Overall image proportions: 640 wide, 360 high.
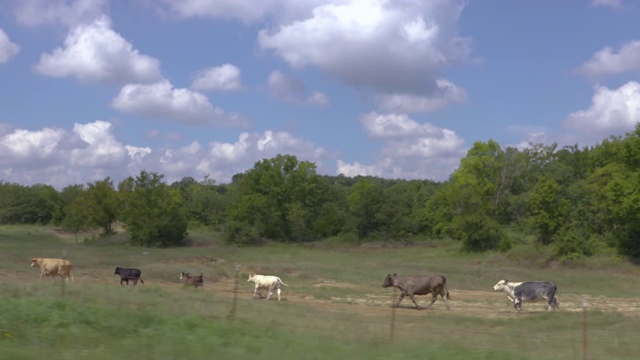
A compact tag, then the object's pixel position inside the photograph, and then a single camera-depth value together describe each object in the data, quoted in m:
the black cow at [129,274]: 33.59
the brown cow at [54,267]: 30.78
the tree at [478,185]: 71.00
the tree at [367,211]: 84.62
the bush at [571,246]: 54.97
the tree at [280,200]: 83.00
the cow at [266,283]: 31.66
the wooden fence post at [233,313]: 15.23
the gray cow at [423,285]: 30.16
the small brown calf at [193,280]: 33.51
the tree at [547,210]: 61.81
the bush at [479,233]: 66.69
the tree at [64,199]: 113.38
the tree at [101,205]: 79.31
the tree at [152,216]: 72.62
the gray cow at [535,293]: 29.92
